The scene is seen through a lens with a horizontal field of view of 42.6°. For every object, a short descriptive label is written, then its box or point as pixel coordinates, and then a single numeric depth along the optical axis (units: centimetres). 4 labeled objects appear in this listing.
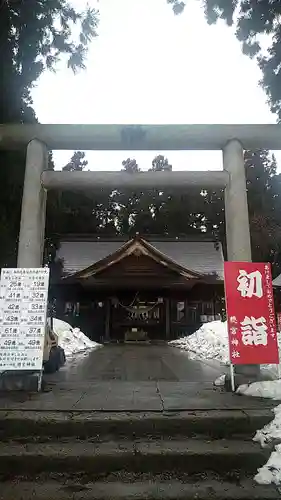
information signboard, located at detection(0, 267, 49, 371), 452
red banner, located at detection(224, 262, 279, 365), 456
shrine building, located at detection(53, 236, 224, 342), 1650
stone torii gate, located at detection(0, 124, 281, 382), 530
